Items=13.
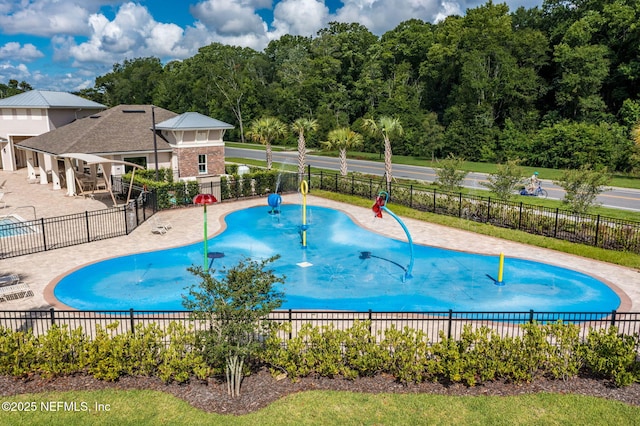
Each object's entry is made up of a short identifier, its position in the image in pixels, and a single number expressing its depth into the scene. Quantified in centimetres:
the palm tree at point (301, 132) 3872
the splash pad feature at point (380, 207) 2129
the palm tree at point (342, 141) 3888
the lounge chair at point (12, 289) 1596
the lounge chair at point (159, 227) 2509
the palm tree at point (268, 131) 4344
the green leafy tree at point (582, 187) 2498
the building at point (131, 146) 3416
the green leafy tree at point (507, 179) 2806
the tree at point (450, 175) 3108
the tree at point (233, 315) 1085
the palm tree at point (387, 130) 3434
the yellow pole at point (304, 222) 2455
